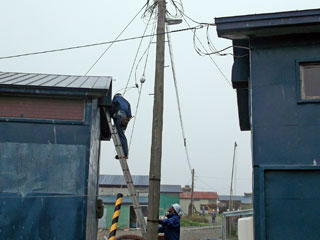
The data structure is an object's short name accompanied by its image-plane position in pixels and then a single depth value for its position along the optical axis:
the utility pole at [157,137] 8.90
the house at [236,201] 71.44
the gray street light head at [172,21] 10.76
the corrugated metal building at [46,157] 9.05
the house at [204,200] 71.62
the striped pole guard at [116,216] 8.55
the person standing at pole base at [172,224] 10.01
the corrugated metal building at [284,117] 8.19
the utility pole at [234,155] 41.59
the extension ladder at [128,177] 9.78
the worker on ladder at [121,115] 11.43
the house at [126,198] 43.16
